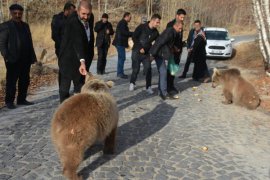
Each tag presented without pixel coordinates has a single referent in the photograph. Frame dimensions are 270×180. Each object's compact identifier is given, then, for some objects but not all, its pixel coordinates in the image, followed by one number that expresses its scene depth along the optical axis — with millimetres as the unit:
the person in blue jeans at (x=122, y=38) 13883
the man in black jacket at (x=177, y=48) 10609
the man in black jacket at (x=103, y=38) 14547
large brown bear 5004
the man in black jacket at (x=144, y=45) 10797
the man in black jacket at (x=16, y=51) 8742
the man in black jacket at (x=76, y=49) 6770
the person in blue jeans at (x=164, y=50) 10164
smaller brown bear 10184
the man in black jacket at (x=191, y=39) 13852
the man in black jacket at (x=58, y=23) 9234
